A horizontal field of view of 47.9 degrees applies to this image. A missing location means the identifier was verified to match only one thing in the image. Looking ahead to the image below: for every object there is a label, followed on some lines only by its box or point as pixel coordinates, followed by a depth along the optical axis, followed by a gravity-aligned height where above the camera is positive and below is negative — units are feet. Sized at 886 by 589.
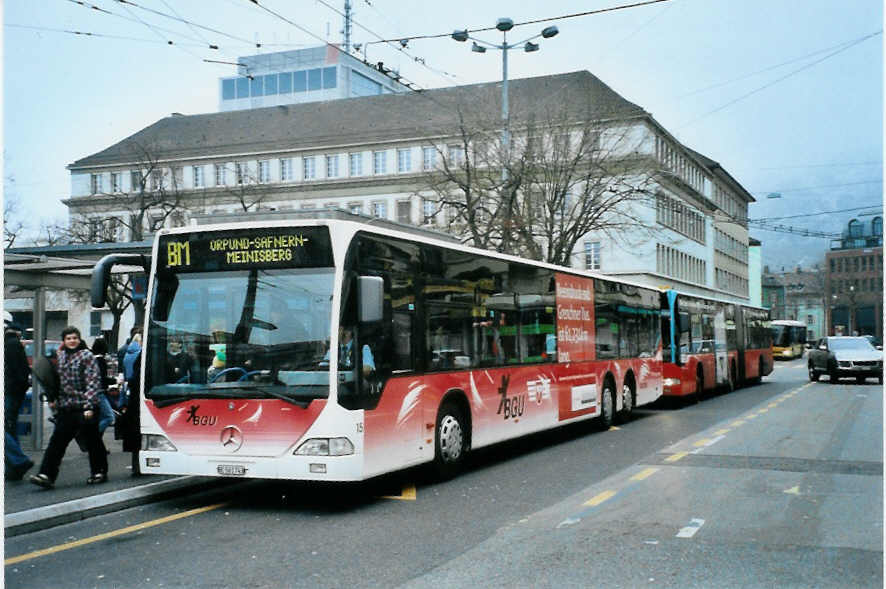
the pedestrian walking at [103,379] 37.68 -1.90
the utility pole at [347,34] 62.86 +22.27
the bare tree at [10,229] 159.61 +18.03
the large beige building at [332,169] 235.81 +43.09
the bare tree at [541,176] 99.81 +16.09
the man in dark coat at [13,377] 38.34 -1.80
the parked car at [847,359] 116.78 -3.52
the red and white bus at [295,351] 31.37 -0.69
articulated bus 82.58 -1.45
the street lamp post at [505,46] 77.77 +24.10
